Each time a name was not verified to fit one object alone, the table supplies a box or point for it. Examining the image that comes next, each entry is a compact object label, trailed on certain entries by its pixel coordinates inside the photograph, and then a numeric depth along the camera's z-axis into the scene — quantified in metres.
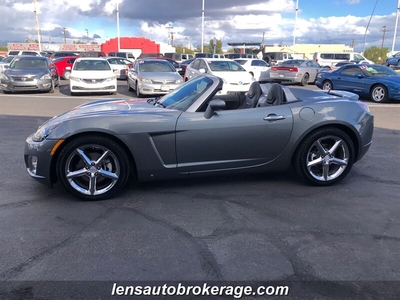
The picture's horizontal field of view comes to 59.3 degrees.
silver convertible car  3.81
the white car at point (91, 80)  13.52
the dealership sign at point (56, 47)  62.88
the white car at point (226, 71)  13.44
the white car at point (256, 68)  20.62
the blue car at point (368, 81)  12.48
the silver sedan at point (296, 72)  19.59
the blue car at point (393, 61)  31.46
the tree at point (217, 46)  89.66
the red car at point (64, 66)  22.38
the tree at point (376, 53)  66.61
